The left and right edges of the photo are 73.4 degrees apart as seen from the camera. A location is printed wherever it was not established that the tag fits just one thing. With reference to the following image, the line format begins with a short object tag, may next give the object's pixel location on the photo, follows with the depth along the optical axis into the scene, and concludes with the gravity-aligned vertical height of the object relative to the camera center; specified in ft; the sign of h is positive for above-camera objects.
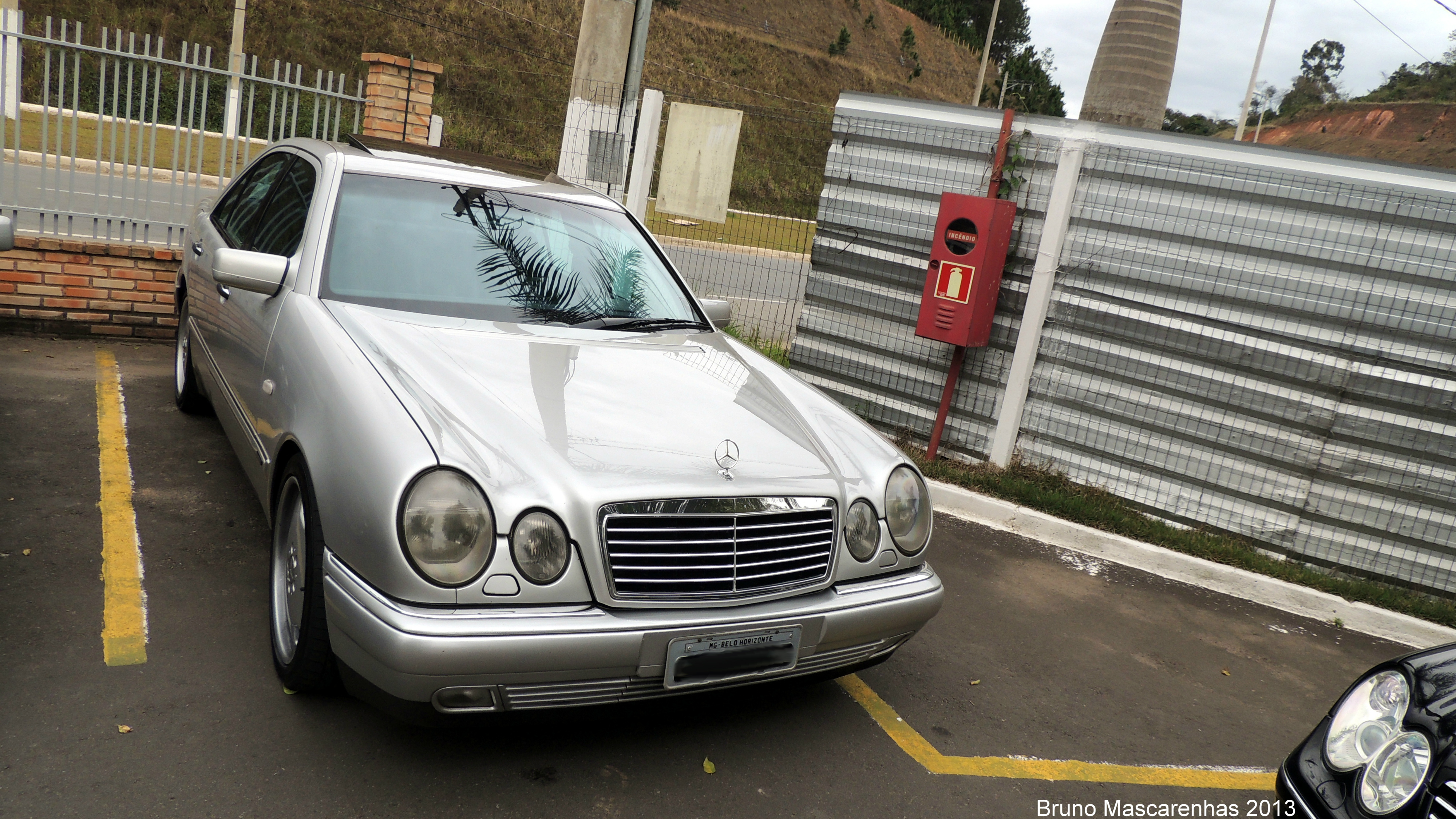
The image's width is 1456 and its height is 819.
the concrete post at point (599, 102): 26.16 +2.75
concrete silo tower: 42.60 +10.18
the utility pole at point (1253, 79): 136.46 +32.88
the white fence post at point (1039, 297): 19.19 -0.27
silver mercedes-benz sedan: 7.92 -2.36
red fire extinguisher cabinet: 18.85 +0.05
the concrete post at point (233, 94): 21.95 +1.09
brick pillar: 25.82 +2.00
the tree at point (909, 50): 212.43 +45.19
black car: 7.11 -3.05
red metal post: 19.60 -2.02
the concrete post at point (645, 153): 25.43 +1.56
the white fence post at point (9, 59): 18.63 +0.84
